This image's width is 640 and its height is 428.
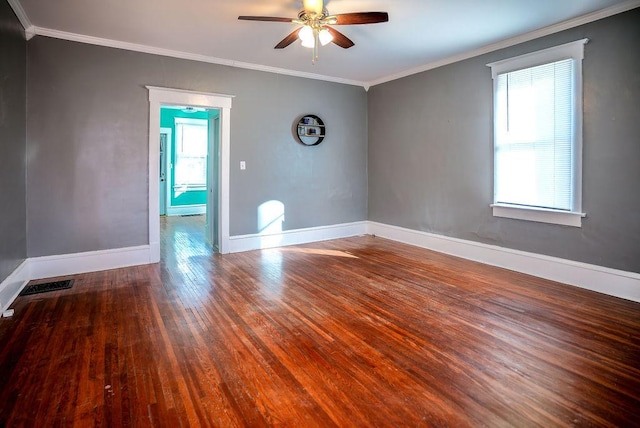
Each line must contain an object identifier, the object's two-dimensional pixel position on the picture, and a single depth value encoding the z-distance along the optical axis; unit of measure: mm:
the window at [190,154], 9789
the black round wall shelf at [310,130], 5891
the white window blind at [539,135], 3809
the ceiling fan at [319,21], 3012
